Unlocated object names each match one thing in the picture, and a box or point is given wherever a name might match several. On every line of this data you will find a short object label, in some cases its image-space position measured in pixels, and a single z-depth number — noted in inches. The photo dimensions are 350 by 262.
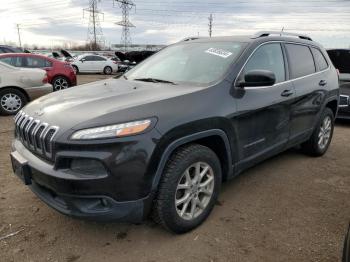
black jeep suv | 102.0
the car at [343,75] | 301.0
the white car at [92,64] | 1013.8
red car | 394.9
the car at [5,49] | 639.8
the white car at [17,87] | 321.7
